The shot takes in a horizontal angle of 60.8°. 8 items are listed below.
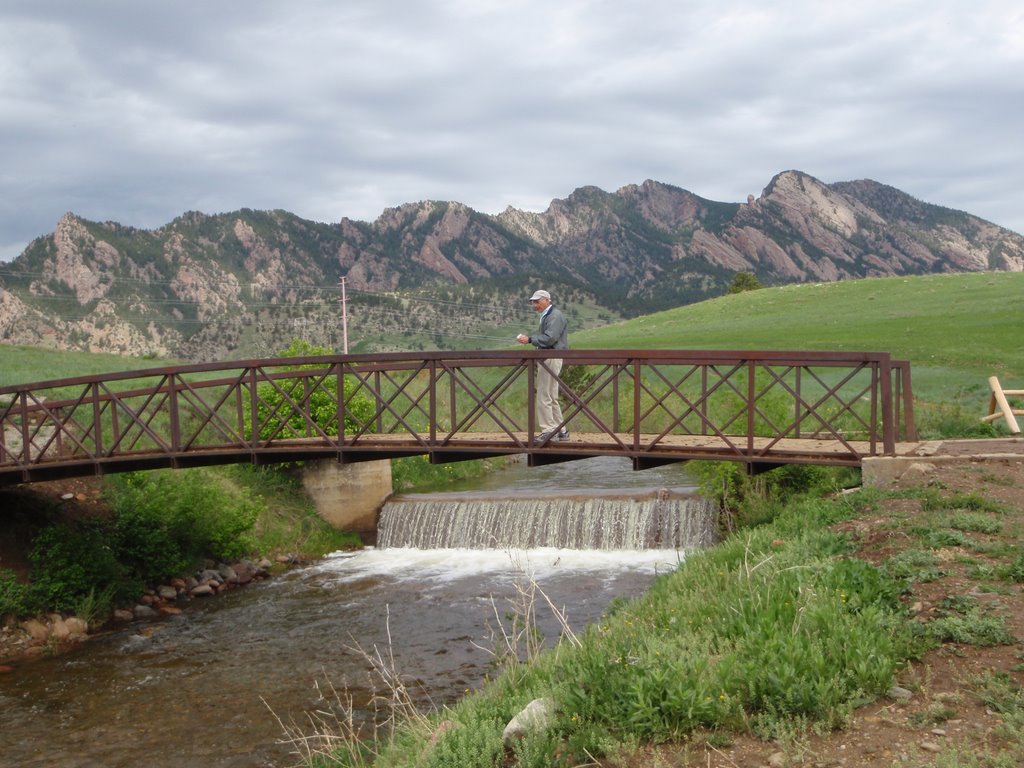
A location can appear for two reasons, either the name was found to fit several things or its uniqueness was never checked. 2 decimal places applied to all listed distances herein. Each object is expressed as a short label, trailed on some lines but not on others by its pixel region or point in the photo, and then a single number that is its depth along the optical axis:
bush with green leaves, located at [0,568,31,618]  16.30
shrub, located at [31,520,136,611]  17.00
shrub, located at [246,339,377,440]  25.34
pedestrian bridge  13.34
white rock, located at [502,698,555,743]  6.46
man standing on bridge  14.19
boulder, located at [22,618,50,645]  16.16
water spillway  20.83
